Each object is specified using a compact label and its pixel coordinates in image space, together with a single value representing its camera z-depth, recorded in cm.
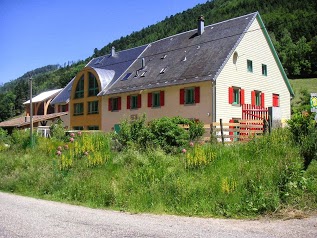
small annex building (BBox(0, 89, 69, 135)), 4343
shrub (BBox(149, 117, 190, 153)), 1592
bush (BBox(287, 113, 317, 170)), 1064
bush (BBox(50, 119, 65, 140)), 2123
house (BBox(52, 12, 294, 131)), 2705
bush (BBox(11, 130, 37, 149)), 1900
